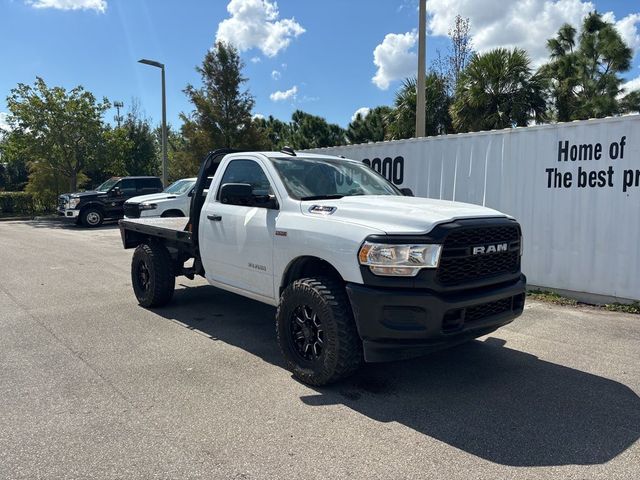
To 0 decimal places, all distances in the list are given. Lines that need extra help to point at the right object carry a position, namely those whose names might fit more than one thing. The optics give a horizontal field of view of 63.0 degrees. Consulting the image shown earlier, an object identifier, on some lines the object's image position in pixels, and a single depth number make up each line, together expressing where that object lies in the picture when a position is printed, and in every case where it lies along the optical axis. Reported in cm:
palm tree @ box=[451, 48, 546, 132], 1648
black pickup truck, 2089
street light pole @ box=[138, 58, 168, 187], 2047
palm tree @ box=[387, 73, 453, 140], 1989
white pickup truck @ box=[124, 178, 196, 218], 1282
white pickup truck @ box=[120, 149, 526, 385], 385
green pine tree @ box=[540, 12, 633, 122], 2144
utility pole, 961
